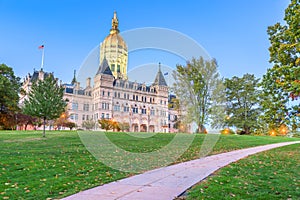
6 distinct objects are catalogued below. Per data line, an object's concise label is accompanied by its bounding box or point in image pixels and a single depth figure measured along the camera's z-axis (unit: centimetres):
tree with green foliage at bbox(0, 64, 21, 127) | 3775
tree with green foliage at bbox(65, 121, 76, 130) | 5195
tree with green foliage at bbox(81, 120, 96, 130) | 5446
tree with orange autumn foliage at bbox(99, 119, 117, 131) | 5031
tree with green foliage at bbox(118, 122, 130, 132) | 6060
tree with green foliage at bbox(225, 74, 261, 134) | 4947
